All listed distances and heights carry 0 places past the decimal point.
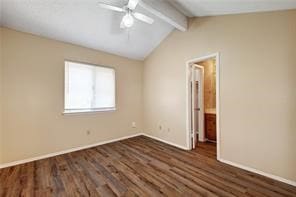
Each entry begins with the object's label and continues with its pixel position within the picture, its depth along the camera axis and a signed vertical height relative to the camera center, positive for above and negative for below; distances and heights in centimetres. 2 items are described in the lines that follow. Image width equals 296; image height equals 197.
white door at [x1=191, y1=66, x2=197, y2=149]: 370 -21
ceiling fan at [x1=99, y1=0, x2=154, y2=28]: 228 +138
